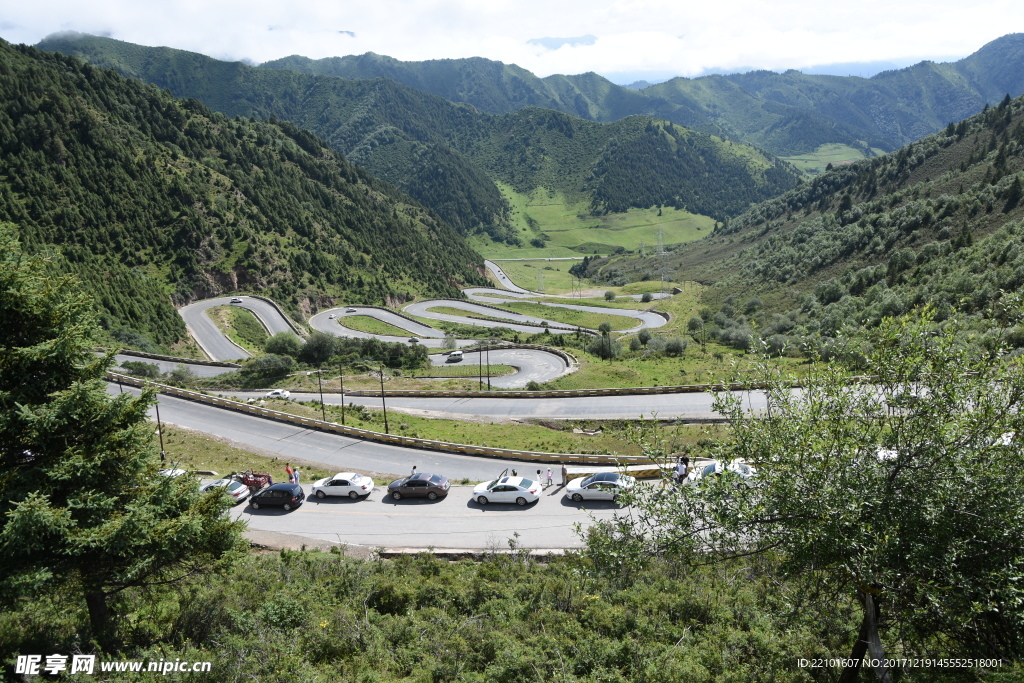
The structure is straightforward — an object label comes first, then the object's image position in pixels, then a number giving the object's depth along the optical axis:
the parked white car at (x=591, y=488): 24.81
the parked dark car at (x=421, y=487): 27.19
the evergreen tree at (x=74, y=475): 11.27
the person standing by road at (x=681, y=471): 24.57
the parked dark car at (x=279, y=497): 27.11
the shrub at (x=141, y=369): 58.89
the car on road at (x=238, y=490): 27.86
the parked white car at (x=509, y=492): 25.69
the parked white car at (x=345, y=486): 27.81
